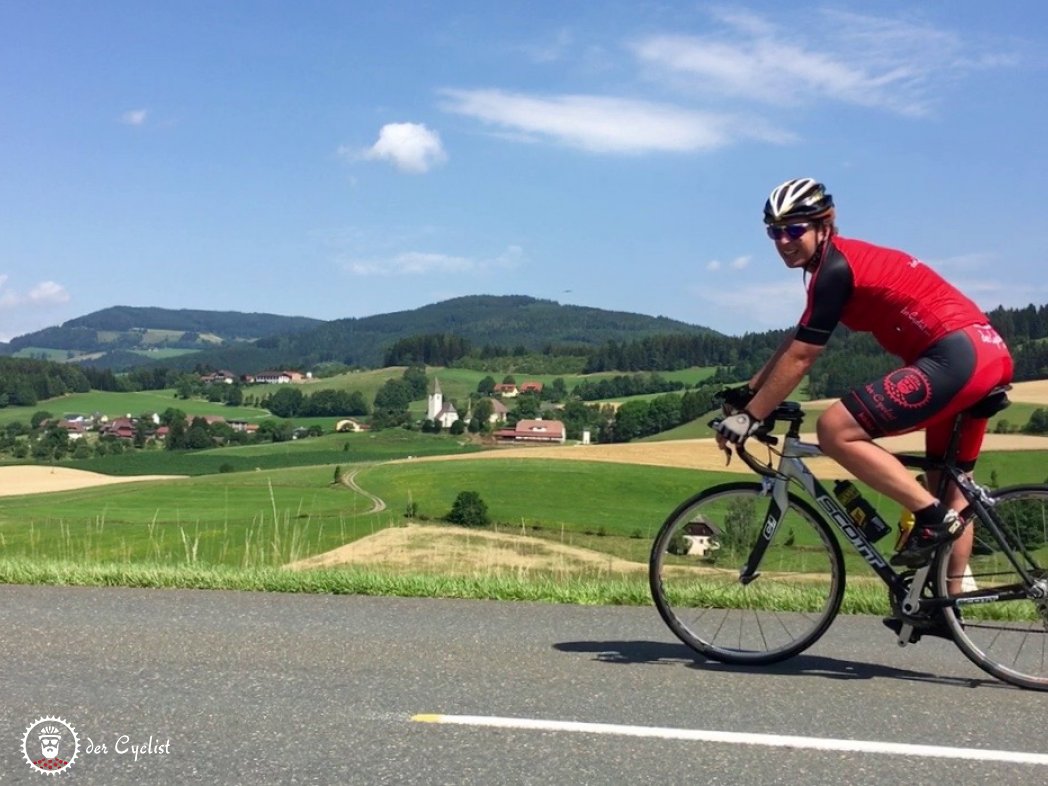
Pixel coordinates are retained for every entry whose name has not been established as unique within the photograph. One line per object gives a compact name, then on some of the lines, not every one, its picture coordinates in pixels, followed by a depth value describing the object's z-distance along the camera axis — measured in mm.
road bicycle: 4773
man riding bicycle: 4523
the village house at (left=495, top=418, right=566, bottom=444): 85000
